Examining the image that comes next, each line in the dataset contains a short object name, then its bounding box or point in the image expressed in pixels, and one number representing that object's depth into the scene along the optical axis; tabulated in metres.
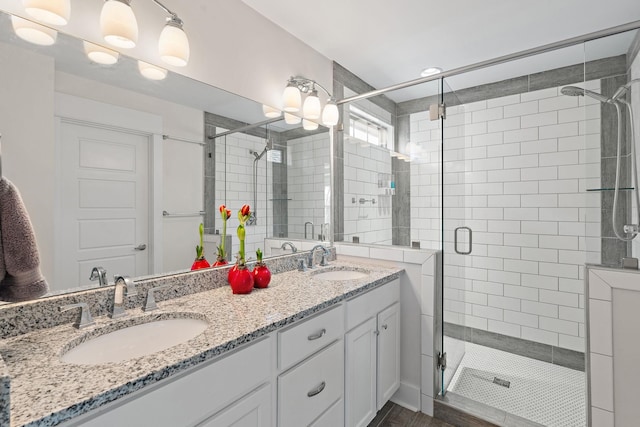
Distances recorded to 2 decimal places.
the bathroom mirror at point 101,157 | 1.09
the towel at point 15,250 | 0.79
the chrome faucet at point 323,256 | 2.20
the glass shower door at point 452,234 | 2.12
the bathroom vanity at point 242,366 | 0.74
